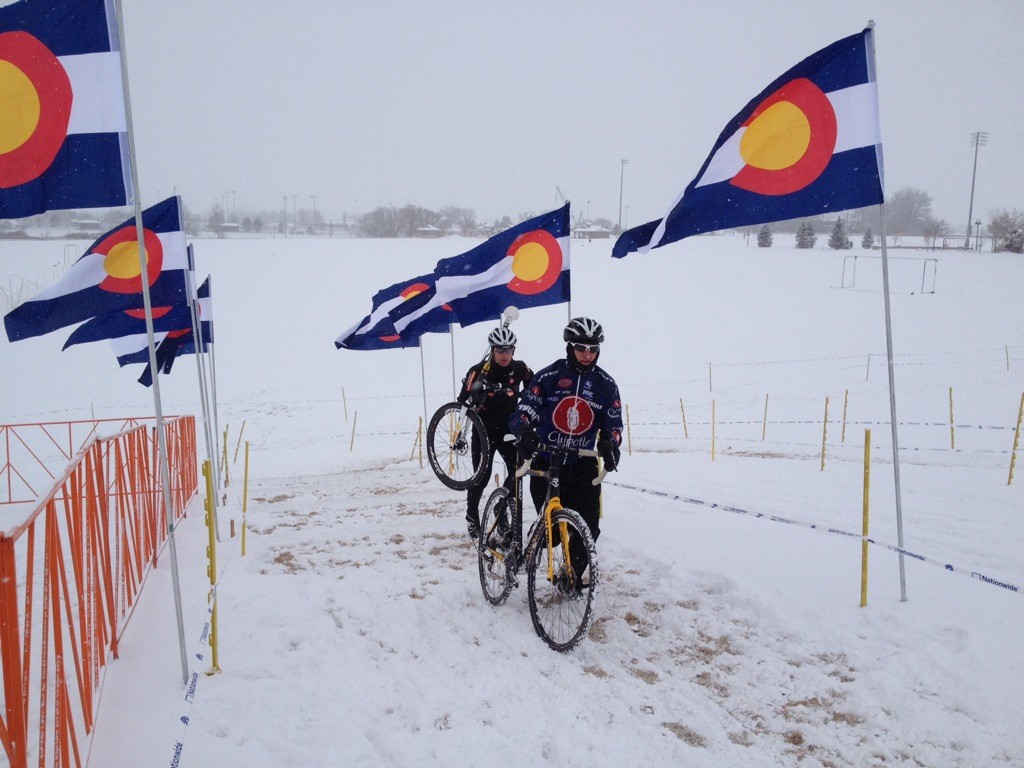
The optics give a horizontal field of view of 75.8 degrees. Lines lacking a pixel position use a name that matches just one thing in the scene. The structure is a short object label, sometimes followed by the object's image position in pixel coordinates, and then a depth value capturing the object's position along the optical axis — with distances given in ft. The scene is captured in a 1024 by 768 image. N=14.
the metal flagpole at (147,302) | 13.50
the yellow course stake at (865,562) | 15.19
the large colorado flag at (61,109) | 13.65
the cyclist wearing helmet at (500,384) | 20.31
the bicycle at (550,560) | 15.01
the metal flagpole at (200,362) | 24.49
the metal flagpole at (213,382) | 34.12
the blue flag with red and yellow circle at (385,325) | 38.48
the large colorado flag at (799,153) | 15.38
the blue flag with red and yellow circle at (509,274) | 27.50
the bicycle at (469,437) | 20.61
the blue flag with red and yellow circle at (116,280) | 19.12
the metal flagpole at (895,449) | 15.11
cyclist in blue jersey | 16.11
